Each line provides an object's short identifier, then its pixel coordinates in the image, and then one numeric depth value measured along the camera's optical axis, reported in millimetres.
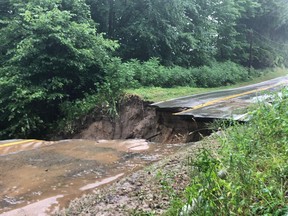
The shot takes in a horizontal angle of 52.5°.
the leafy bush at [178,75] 12234
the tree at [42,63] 10086
